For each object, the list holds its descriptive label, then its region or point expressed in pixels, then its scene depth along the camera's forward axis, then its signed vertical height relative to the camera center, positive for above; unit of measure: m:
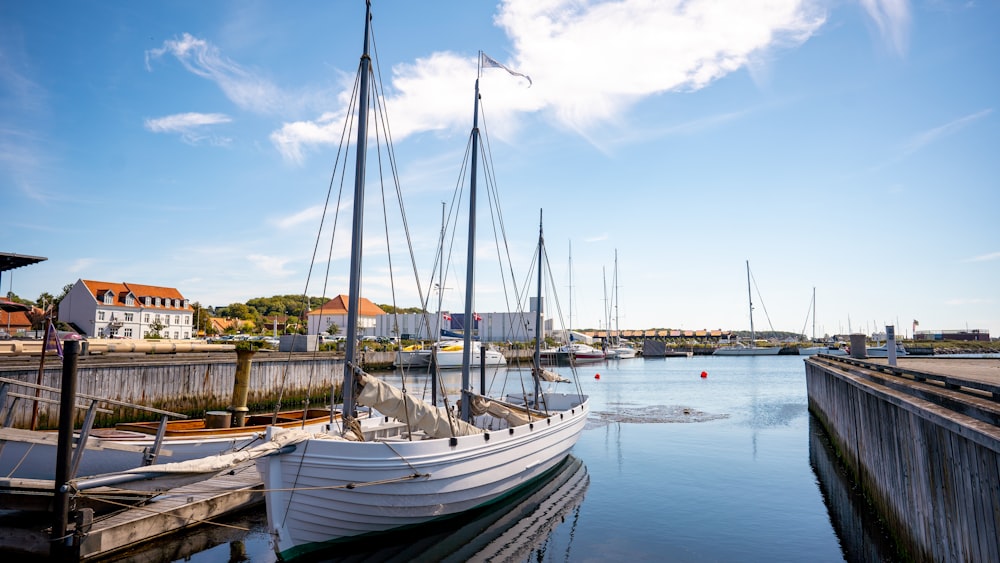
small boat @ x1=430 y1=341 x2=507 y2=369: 70.19 -1.59
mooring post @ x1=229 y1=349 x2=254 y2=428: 17.31 -1.51
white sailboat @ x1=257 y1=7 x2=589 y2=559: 10.49 -2.59
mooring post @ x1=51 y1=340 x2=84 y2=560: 9.38 -2.00
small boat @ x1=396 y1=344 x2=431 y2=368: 68.75 -1.67
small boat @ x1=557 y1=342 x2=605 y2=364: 95.81 -1.84
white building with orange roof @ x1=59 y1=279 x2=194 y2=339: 74.44 +4.72
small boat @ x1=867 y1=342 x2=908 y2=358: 92.50 -1.40
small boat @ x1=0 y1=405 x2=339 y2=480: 11.25 -2.46
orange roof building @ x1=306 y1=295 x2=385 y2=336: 114.67 +6.01
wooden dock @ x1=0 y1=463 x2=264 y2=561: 10.00 -3.54
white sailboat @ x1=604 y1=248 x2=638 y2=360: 101.69 -1.60
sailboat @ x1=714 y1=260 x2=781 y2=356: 111.75 -1.43
